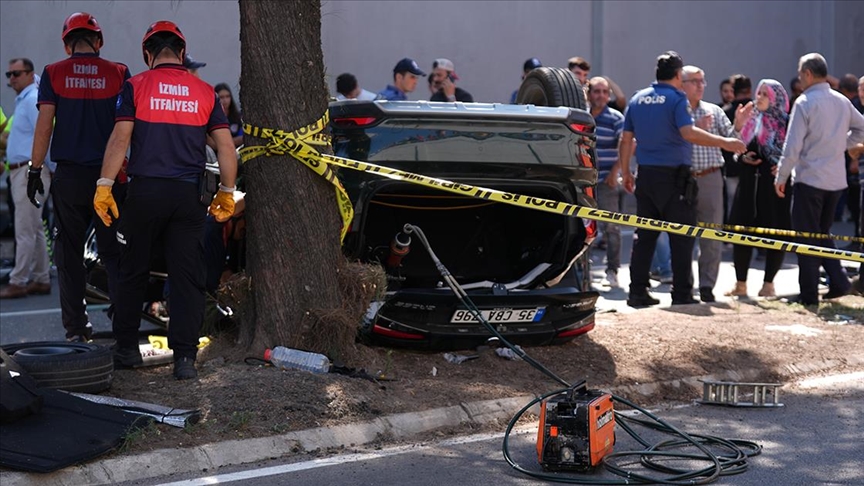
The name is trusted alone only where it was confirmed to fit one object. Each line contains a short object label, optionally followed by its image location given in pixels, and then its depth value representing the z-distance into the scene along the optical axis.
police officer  10.29
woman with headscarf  11.59
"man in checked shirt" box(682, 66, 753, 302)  10.84
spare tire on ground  6.17
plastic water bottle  6.89
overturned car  7.39
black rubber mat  5.31
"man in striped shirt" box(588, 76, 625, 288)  12.22
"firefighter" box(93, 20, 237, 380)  6.68
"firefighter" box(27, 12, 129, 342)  7.43
